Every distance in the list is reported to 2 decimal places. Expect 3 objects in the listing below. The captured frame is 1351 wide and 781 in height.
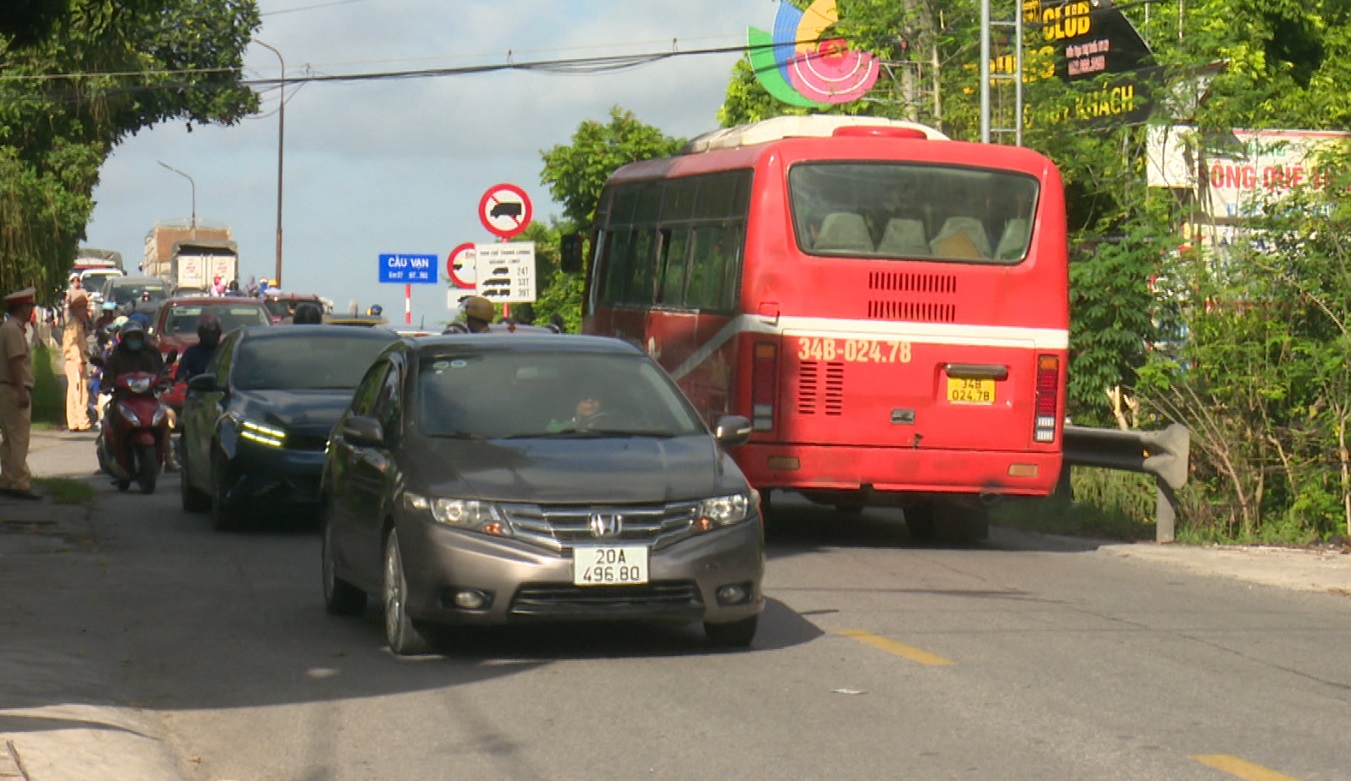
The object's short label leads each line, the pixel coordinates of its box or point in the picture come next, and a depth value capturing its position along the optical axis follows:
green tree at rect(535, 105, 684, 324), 75.69
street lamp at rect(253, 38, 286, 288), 70.94
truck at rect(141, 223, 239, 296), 82.25
